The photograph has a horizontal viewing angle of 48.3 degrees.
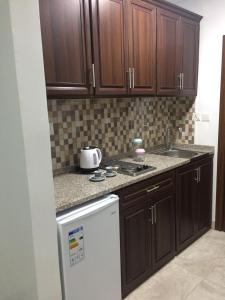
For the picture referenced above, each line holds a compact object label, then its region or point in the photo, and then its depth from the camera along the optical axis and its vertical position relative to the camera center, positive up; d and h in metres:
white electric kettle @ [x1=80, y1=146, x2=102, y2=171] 2.05 -0.44
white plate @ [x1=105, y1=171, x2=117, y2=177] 1.96 -0.55
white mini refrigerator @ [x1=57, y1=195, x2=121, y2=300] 1.40 -0.88
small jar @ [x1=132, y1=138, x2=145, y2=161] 2.50 -0.48
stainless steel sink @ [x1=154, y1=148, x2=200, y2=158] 2.87 -0.58
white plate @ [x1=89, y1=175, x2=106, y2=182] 1.84 -0.54
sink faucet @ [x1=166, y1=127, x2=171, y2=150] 3.04 -0.45
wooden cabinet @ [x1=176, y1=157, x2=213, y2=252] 2.40 -1.01
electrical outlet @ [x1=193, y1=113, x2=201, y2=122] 2.89 -0.18
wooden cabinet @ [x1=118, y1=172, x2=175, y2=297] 1.84 -0.99
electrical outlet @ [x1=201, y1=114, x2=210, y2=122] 2.82 -0.19
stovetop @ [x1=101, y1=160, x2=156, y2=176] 2.00 -0.55
